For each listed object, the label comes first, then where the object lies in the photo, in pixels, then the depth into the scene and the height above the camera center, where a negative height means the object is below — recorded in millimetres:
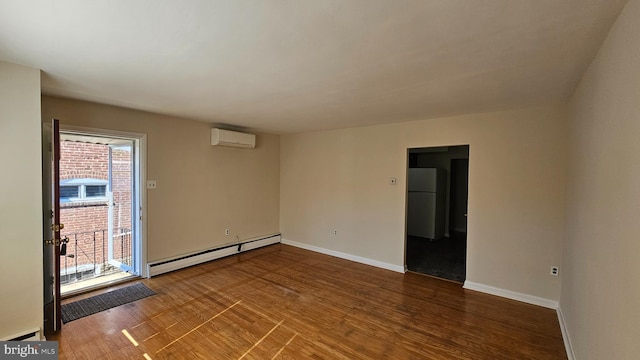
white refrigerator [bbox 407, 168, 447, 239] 6492 -631
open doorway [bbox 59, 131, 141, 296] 4352 -589
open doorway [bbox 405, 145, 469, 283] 5020 -884
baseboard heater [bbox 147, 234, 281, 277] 4053 -1402
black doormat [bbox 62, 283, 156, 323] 2932 -1527
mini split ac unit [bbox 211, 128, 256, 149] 4664 +651
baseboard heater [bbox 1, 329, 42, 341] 2223 -1382
